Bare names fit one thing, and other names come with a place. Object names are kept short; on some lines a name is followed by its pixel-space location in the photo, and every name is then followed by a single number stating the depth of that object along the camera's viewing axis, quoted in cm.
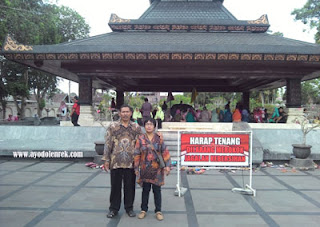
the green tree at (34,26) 1320
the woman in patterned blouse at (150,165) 361
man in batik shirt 363
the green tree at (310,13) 2411
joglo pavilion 931
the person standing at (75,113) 1033
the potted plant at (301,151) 718
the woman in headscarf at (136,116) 1063
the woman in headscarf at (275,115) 1186
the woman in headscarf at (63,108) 1395
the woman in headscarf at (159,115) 1038
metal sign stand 473
